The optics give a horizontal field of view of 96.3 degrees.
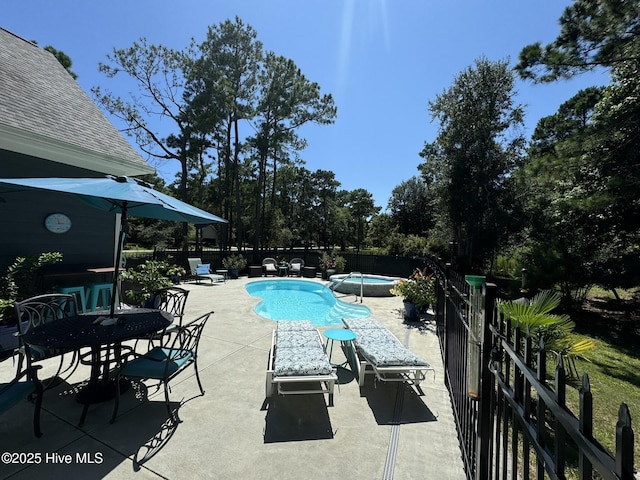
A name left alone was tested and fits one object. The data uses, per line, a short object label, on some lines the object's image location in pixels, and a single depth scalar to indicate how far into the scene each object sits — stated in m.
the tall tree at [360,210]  36.09
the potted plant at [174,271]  6.94
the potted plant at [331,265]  13.52
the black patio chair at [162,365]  2.84
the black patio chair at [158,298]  4.62
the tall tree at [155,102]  16.39
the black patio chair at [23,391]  2.27
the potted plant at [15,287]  4.17
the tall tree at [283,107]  17.42
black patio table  2.64
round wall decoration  5.77
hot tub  10.00
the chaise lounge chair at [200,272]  12.11
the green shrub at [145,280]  6.42
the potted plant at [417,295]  6.55
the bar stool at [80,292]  5.55
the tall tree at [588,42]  6.15
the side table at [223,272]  12.99
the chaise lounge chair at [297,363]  3.04
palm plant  2.98
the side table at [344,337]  3.98
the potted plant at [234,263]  13.94
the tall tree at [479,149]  14.76
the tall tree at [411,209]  30.48
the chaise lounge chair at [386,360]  3.31
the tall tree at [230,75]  16.48
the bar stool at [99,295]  6.22
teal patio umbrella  2.97
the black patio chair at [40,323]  3.03
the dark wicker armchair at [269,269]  14.75
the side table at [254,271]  14.21
